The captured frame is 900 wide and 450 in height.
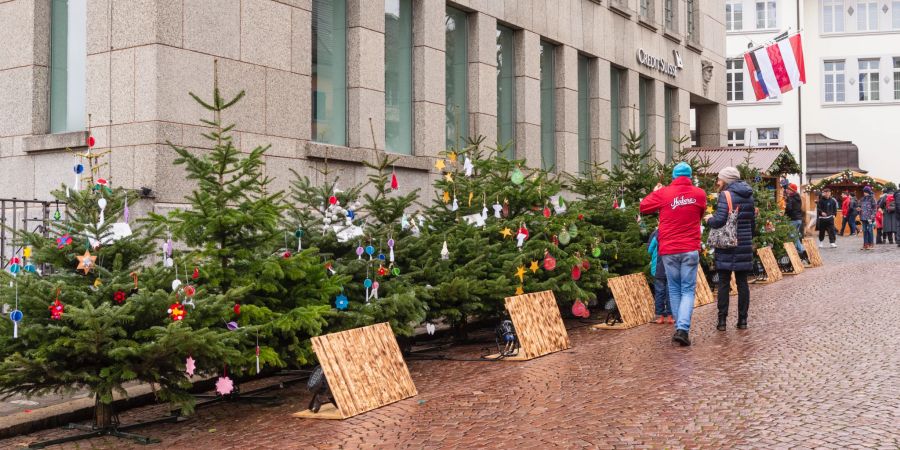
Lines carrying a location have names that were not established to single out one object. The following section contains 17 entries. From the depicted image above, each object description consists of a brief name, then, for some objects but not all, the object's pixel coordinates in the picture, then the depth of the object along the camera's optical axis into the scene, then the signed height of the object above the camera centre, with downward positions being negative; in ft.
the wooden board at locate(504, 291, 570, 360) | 33.22 -2.20
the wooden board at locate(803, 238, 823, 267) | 78.12 +0.49
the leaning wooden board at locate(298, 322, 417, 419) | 24.57 -2.79
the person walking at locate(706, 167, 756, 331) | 38.11 +0.56
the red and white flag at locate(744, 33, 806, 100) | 96.63 +18.66
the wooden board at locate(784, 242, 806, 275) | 71.05 +0.20
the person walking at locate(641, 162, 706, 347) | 35.37 +0.99
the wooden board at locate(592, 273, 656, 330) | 41.11 -1.69
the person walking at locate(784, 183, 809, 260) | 83.46 +4.40
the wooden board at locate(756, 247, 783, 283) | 65.05 -0.30
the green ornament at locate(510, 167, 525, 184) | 39.88 +3.34
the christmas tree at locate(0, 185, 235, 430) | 21.49 -1.34
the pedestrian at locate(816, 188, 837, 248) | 98.07 +4.68
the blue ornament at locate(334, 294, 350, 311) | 27.99 -1.14
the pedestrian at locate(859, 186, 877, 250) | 100.63 +4.66
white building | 168.76 +30.52
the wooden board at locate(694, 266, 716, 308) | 50.26 -1.69
